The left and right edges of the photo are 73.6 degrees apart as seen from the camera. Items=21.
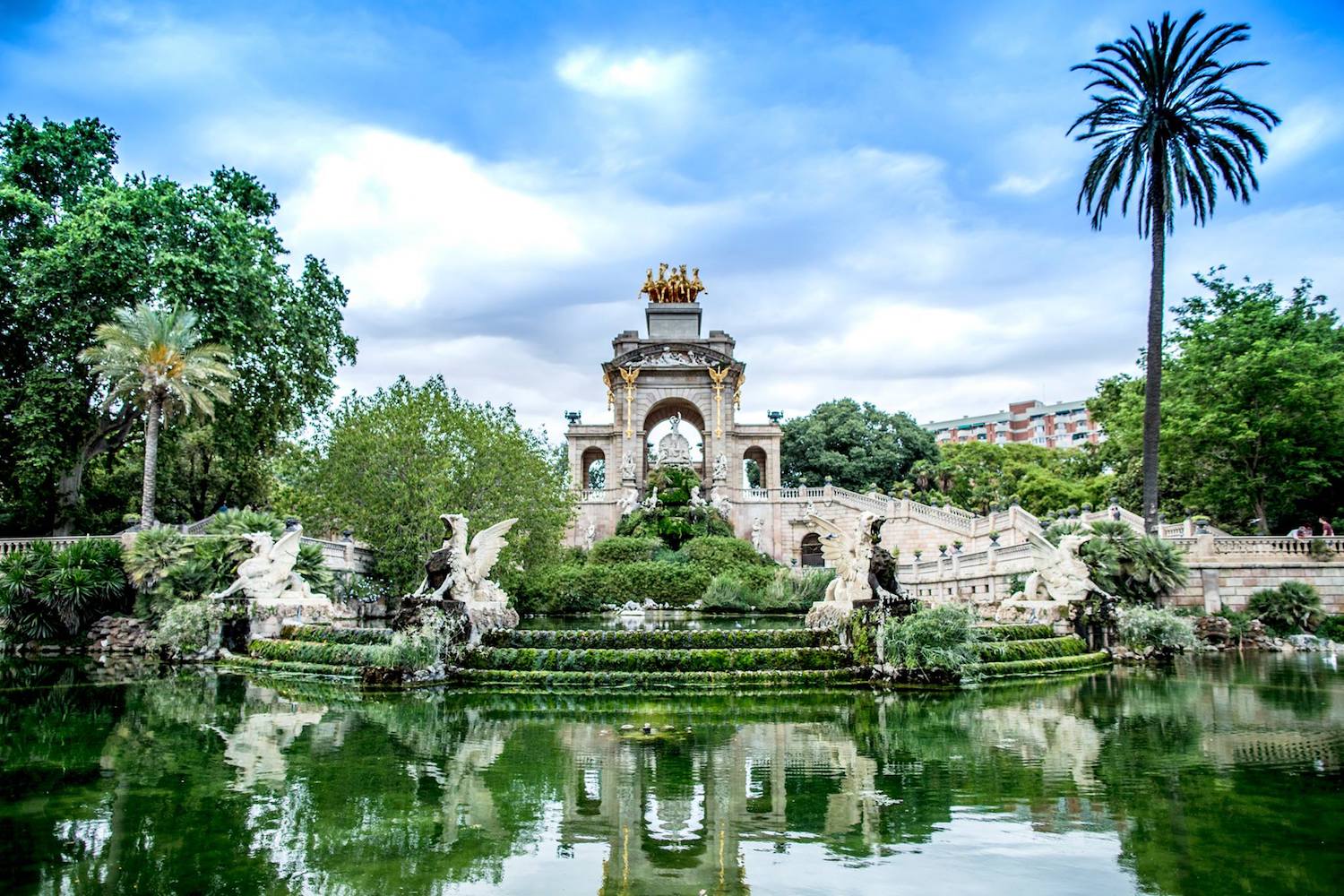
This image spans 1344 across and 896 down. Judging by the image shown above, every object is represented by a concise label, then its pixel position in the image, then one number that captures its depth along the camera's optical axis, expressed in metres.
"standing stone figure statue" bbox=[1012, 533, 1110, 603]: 19.16
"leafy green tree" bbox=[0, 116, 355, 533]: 24.66
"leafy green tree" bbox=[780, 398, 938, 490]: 59.66
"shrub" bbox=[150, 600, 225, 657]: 19.20
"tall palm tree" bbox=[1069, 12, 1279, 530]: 24.14
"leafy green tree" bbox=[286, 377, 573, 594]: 24.44
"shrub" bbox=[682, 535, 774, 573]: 37.28
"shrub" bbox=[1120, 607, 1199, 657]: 18.83
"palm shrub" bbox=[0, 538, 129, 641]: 22.44
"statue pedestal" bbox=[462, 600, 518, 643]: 15.97
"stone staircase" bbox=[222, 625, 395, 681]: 15.40
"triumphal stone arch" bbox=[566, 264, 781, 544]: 51.78
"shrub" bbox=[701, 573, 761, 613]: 32.59
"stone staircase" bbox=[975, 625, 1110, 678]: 15.77
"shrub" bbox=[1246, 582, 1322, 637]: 21.95
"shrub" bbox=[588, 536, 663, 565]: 39.34
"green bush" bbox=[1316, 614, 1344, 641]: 21.42
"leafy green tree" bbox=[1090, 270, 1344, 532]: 26.39
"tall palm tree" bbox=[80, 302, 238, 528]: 24.41
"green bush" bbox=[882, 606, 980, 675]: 14.49
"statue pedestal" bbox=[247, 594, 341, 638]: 19.38
